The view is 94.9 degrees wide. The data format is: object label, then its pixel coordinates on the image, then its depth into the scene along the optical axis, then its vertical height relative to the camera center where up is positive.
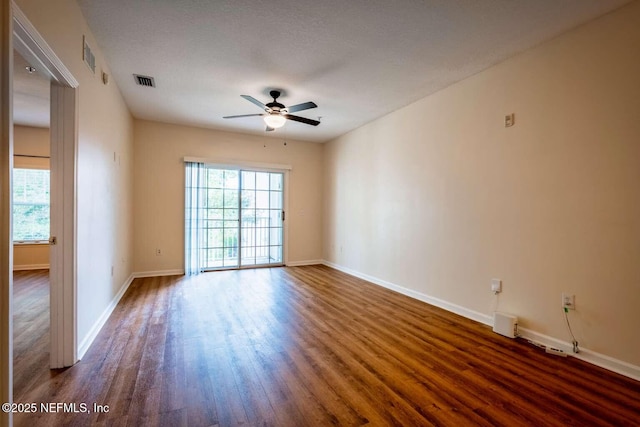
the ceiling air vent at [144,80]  3.57 +1.58
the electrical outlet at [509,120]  3.01 +0.97
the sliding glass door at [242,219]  5.88 -0.22
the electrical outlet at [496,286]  3.13 -0.78
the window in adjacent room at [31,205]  5.72 +0.00
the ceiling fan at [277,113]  3.63 +1.23
